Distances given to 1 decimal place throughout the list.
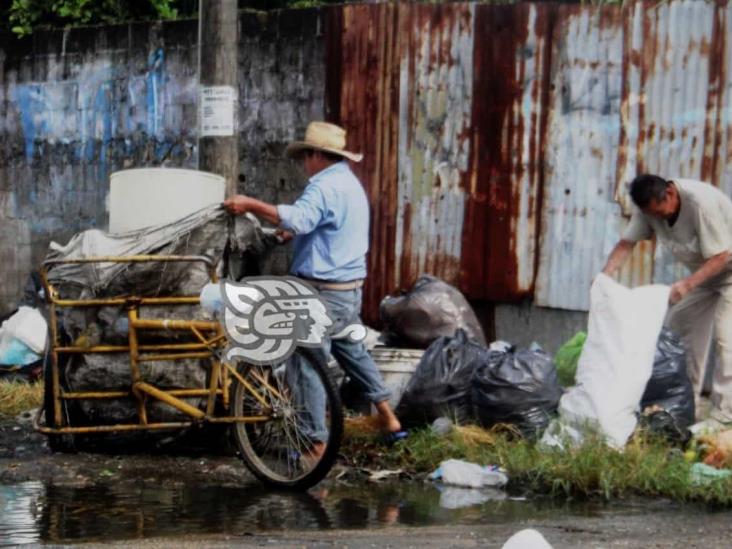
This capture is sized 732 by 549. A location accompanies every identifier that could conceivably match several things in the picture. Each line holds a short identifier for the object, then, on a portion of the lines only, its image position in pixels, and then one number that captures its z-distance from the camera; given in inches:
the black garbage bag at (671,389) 550.8
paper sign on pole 629.4
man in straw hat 522.6
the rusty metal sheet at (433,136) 706.8
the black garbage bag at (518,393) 539.7
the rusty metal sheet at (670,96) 649.2
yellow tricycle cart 496.8
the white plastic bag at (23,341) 747.6
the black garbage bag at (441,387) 553.8
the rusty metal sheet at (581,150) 672.6
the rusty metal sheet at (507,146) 688.2
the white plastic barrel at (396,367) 586.2
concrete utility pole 630.0
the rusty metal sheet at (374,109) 725.4
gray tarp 537.9
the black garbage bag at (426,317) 627.6
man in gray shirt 561.0
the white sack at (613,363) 522.9
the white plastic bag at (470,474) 500.7
